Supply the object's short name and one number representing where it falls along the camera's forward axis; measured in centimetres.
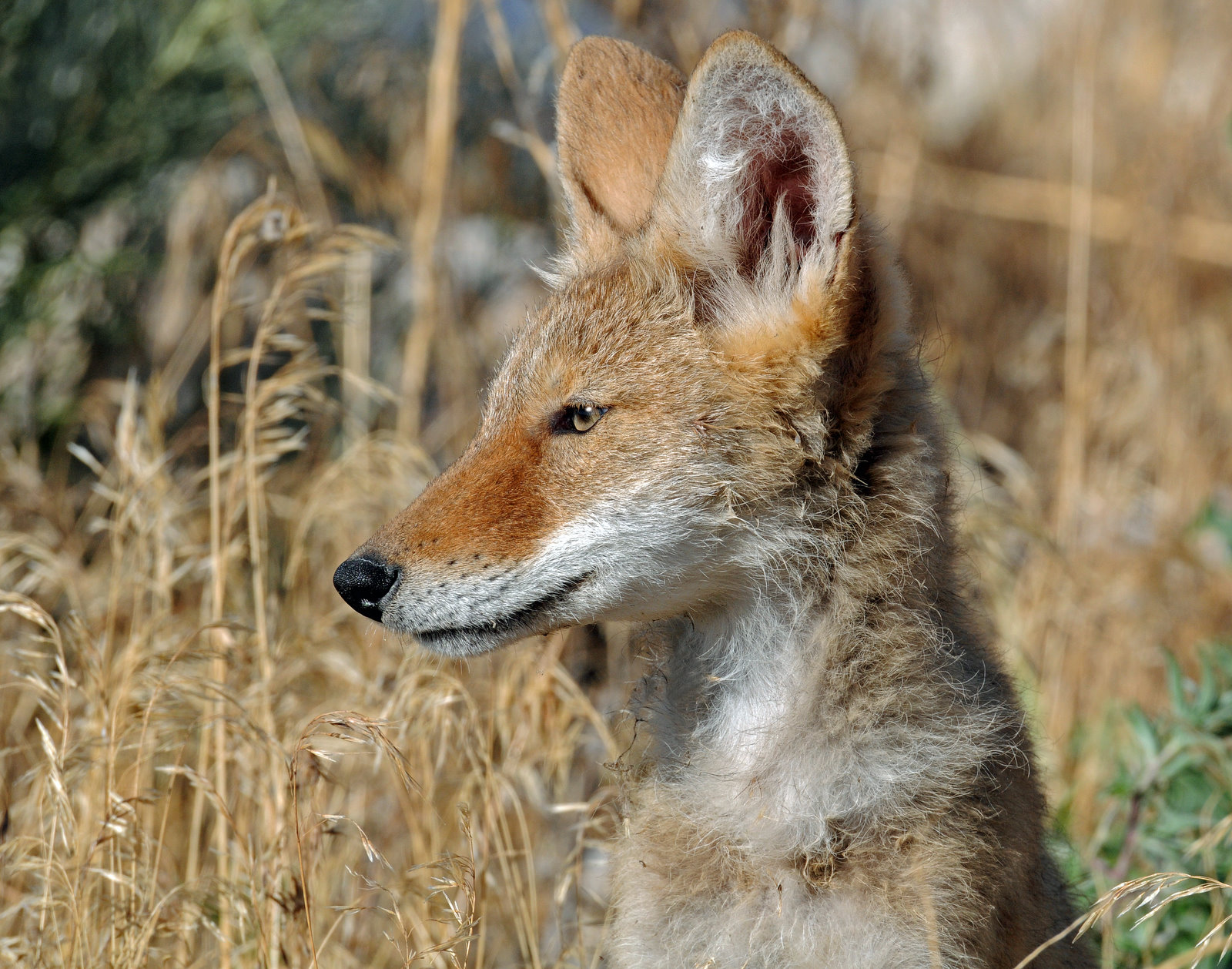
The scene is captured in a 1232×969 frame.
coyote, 470
